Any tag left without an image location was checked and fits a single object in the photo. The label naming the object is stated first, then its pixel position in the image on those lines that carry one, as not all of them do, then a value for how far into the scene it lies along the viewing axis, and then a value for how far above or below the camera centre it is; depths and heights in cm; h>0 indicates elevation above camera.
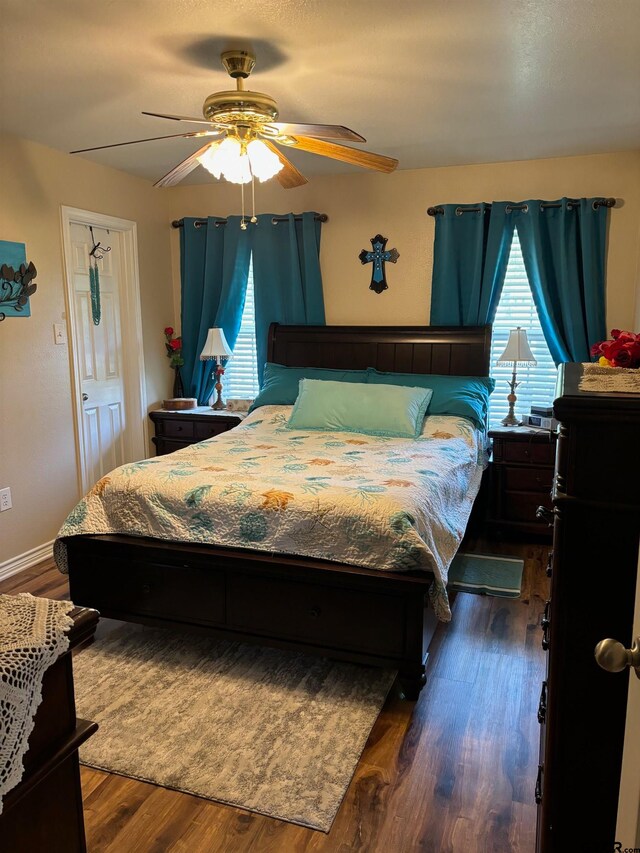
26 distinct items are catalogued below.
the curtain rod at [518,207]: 404 +72
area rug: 205 -146
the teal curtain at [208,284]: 494 +27
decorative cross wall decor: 462 +42
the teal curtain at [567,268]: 411 +31
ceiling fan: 252 +75
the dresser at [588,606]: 123 -58
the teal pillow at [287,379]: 444 -43
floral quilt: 249 -76
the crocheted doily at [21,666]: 83 -46
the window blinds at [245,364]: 512 -36
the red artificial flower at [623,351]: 168 -9
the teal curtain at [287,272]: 476 +35
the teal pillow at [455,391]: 405 -47
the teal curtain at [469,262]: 432 +37
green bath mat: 351 -146
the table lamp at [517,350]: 413 -21
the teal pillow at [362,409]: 387 -56
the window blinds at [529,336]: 442 -15
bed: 248 -114
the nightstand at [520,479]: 407 -103
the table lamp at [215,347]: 482 -21
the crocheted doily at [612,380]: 134 -14
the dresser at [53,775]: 92 -65
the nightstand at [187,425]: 473 -79
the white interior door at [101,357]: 434 -26
